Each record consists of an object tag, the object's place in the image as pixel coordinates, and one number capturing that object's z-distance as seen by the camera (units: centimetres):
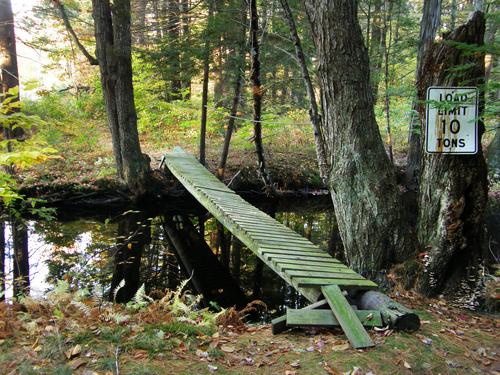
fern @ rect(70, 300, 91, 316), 344
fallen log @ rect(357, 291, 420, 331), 333
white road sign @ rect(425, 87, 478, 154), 381
